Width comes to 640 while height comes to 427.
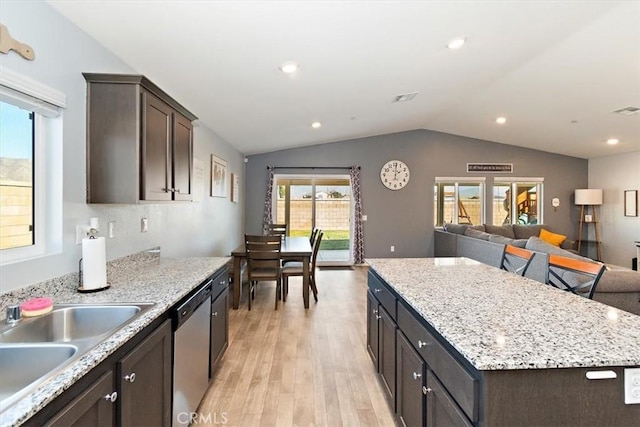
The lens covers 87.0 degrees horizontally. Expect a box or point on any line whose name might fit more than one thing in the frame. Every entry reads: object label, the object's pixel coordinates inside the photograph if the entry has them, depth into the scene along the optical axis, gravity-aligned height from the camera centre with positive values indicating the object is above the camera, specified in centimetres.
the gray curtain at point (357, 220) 741 -18
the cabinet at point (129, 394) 97 -64
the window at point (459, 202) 778 +24
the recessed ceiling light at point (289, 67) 284 +125
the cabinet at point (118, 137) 195 +43
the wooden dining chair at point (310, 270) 457 -80
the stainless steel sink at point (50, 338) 114 -49
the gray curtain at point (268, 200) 737 +25
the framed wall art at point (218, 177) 486 +53
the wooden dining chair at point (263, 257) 415 -56
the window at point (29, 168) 156 +21
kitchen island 102 -48
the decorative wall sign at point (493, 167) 776 +104
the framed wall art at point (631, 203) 686 +21
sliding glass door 759 +6
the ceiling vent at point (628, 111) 495 +153
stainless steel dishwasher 176 -83
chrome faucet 136 -42
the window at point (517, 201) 787 +26
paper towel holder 180 -42
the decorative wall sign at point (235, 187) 619 +46
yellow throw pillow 687 -51
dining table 432 -68
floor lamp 740 +21
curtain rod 747 +99
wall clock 756 +83
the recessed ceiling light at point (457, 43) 300 +154
